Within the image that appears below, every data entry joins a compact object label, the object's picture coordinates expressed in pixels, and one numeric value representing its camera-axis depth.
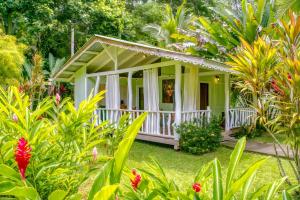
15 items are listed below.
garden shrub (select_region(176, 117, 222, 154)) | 9.23
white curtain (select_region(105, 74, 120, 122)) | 12.30
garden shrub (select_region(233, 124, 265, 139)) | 12.15
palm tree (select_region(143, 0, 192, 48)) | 20.72
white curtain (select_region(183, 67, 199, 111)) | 10.52
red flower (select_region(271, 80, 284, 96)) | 4.73
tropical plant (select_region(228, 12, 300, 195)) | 4.63
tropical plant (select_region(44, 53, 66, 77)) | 20.72
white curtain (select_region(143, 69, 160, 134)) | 10.60
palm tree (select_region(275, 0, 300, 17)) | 8.20
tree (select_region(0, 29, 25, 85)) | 13.98
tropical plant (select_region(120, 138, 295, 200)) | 1.35
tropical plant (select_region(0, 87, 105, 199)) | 1.96
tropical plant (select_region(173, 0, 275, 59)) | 13.80
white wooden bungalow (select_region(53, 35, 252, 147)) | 9.89
